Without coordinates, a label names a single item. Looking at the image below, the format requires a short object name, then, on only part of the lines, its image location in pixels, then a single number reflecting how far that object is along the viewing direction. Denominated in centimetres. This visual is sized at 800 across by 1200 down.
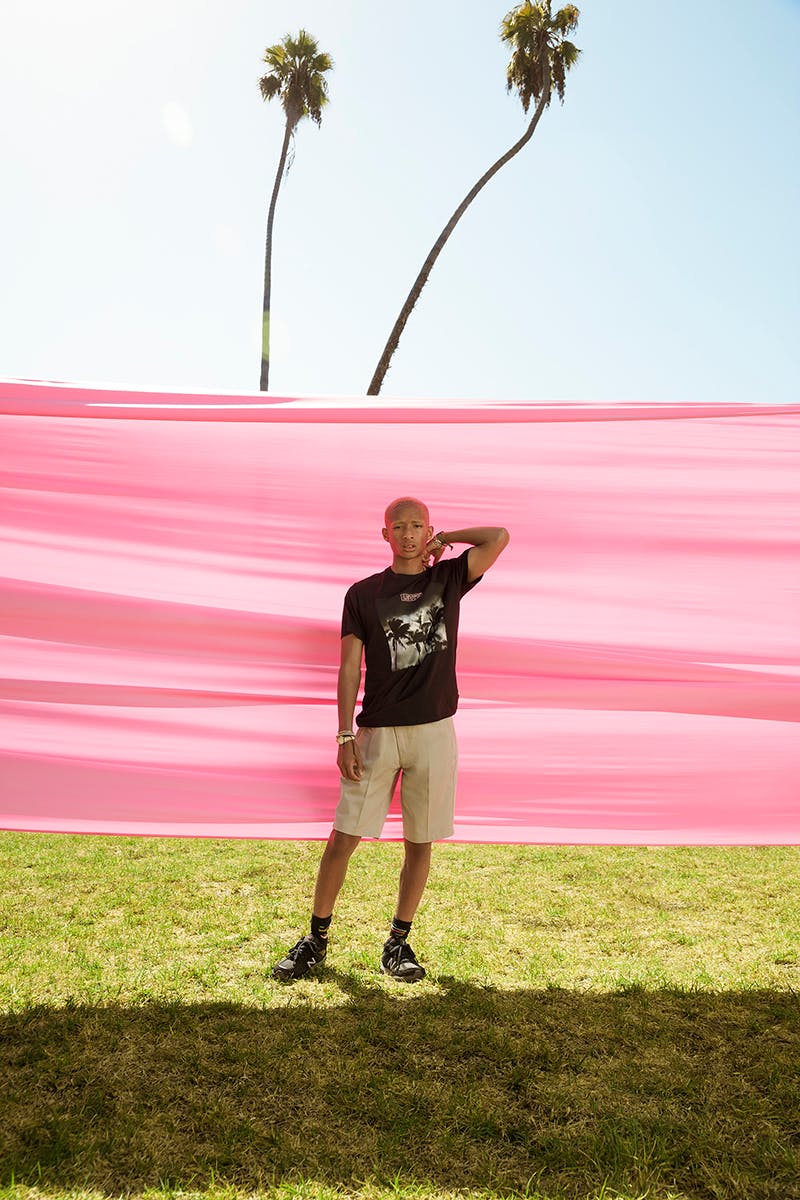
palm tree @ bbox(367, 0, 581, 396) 1562
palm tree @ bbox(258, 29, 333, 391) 1819
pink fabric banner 328
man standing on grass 309
